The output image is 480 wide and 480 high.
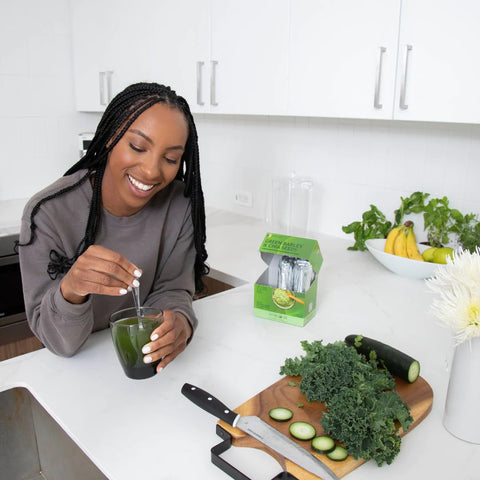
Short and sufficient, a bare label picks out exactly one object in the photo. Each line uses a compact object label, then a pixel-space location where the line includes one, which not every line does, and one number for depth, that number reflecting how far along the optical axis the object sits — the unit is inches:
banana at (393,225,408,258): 65.8
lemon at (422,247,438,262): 64.1
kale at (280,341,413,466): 30.0
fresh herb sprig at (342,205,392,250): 73.0
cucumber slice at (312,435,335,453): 31.0
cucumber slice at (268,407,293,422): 34.1
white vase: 31.5
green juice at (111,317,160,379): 35.8
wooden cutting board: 30.2
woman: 38.3
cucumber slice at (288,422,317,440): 32.1
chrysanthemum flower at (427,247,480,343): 29.6
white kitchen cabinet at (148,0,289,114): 65.7
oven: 80.8
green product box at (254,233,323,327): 49.2
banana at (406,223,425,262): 65.6
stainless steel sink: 42.4
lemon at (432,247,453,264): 62.3
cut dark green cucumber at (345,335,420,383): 38.0
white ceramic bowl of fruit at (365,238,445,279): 62.2
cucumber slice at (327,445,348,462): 30.5
